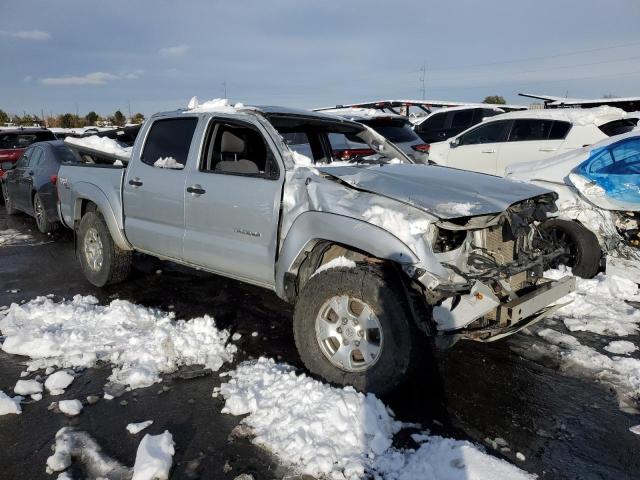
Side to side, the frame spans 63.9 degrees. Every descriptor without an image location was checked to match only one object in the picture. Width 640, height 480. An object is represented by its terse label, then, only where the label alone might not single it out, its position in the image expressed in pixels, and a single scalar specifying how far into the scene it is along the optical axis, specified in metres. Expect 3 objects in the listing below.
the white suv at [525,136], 8.86
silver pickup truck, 3.12
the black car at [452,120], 14.75
